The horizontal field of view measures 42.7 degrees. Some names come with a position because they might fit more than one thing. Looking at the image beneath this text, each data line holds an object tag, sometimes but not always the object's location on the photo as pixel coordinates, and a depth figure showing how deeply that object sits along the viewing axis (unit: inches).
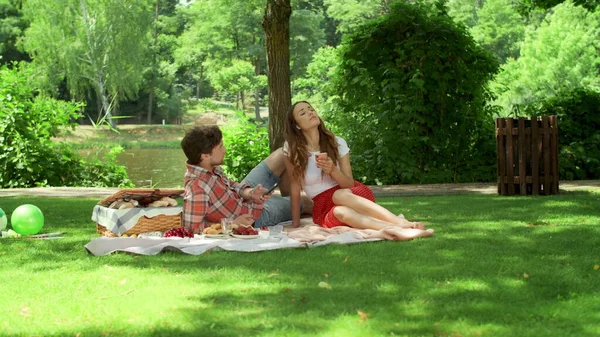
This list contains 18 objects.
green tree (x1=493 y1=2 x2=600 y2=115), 1507.1
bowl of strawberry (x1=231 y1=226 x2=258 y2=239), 231.9
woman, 243.8
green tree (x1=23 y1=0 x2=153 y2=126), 1622.8
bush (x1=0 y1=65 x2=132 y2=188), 462.3
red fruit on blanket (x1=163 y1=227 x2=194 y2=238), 235.9
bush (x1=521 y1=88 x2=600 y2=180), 428.1
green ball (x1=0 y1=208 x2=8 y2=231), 259.9
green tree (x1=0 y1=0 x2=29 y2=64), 1811.0
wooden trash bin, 335.6
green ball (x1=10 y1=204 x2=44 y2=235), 250.5
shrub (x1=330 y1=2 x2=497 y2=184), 437.4
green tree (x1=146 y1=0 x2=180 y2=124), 1940.2
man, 243.6
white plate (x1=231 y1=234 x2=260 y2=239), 230.2
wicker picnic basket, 245.6
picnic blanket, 213.2
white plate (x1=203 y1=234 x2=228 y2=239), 232.7
